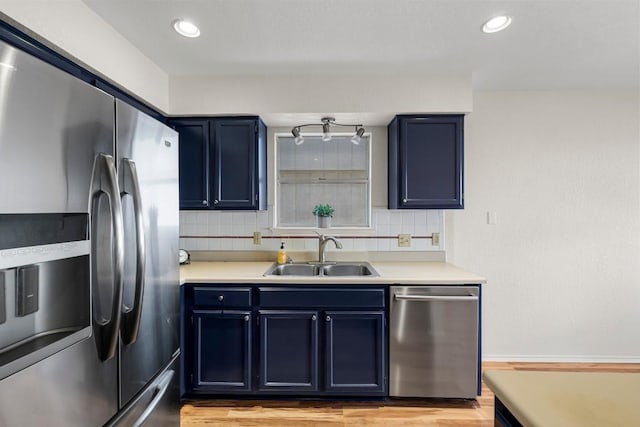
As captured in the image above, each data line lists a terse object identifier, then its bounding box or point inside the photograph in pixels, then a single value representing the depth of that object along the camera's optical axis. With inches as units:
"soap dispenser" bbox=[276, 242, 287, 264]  107.3
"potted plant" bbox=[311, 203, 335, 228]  111.1
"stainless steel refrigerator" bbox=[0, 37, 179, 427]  28.5
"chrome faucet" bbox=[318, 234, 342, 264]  106.4
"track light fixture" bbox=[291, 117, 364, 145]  101.3
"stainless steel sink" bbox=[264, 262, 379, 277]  106.2
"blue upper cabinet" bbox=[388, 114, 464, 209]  97.5
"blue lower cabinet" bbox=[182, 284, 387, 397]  85.7
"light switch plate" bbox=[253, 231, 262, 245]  113.0
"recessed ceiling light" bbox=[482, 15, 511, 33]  69.5
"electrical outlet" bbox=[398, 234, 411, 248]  111.6
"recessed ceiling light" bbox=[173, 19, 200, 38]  70.9
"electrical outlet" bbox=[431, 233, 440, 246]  110.9
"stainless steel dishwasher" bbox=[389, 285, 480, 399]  84.3
